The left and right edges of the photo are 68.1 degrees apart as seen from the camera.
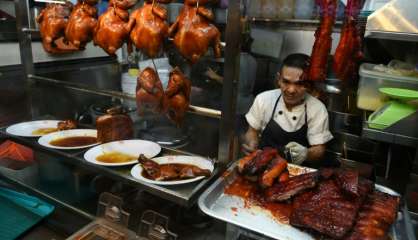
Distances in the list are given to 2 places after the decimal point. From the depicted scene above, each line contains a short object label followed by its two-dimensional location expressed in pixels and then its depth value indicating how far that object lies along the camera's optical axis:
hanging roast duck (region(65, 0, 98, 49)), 2.24
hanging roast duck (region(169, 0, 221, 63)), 1.77
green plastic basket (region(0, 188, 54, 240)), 2.52
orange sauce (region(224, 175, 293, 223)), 1.47
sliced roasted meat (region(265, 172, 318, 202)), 1.52
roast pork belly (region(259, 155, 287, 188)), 1.60
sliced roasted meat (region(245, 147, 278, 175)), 1.65
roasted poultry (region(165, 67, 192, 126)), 1.94
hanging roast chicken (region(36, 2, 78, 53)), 2.50
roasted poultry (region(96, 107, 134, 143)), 2.19
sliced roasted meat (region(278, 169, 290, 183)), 1.63
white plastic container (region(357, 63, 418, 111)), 1.95
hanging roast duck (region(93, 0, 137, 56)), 2.04
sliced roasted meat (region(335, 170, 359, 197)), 1.45
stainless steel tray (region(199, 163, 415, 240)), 1.31
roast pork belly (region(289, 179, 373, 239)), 1.29
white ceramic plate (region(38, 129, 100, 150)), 2.15
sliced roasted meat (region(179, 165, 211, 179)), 1.73
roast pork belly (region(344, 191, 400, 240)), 1.26
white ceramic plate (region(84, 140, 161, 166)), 2.00
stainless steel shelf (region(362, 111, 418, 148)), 1.67
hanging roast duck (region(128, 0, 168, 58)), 1.89
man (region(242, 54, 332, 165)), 2.50
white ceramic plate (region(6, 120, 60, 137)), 2.33
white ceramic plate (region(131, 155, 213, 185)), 1.69
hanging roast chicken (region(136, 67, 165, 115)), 2.03
